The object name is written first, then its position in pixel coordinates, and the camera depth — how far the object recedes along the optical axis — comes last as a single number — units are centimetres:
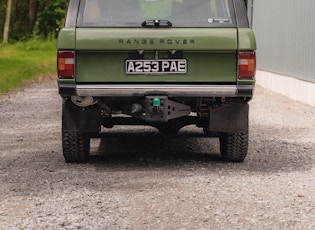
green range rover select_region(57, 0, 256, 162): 1002
